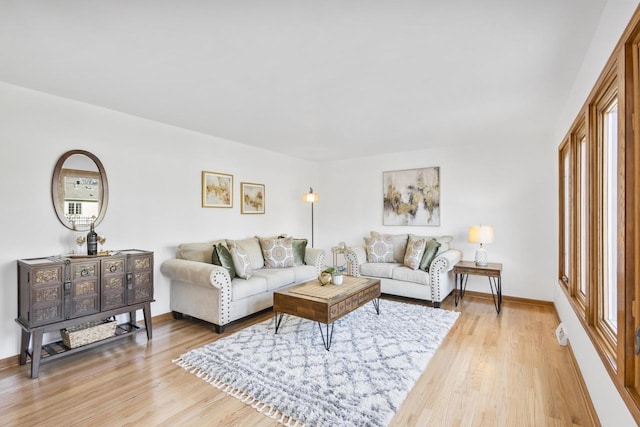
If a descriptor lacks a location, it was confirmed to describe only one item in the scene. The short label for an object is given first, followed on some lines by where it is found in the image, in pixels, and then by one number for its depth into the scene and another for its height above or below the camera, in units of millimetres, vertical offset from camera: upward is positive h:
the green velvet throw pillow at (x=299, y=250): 4750 -532
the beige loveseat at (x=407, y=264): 4215 -726
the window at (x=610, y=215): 1356 +8
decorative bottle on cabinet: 3000 -263
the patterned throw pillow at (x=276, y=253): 4477 -540
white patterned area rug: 2029 -1245
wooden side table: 4098 -762
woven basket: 2740 -1068
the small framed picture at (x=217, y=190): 4324 +379
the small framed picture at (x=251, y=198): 4895 +296
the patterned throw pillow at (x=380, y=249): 4977 -537
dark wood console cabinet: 2518 -703
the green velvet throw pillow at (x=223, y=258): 3703 -510
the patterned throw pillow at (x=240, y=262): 3758 -570
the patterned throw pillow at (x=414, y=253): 4438 -545
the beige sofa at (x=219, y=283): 3346 -801
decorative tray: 2840 -366
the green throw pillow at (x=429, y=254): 4387 -545
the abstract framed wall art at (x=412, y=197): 5227 +338
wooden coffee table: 2871 -828
